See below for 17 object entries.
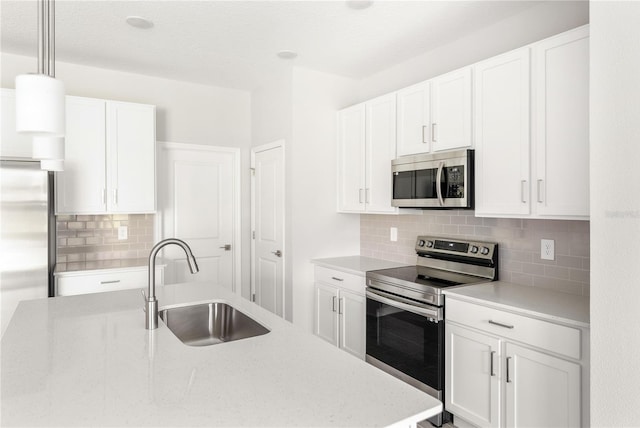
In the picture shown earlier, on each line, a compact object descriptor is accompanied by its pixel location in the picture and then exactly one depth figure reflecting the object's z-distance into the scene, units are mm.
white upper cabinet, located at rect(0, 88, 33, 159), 3199
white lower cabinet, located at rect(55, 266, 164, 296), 3342
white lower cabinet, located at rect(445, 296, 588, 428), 2014
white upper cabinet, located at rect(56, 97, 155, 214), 3477
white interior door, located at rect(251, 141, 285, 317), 4094
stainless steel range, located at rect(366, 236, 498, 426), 2643
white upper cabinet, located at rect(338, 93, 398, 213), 3455
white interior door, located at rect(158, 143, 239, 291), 4297
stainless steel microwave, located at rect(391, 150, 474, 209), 2740
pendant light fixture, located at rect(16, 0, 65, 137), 1048
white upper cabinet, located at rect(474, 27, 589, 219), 2189
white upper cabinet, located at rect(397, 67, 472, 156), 2799
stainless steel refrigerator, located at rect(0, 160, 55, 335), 2848
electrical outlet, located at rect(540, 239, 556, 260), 2617
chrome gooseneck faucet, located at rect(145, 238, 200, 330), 1762
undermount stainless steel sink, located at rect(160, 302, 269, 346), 2129
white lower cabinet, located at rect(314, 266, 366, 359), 3383
